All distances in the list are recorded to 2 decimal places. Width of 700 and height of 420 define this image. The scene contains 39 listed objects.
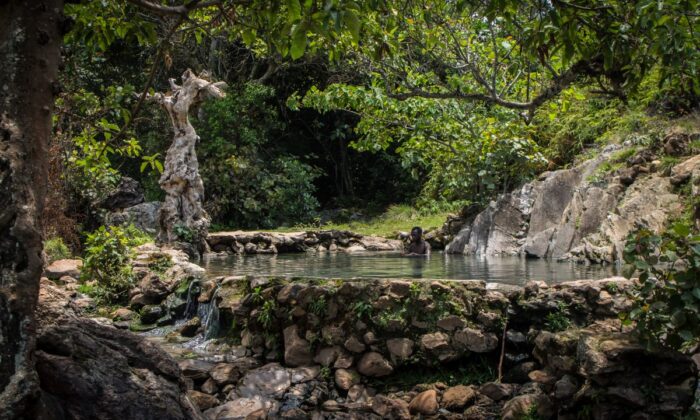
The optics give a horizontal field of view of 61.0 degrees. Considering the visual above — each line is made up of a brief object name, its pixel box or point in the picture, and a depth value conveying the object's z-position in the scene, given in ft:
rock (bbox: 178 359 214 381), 19.38
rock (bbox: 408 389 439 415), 17.01
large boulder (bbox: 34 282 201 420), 10.88
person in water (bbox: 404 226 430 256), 38.11
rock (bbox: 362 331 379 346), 19.86
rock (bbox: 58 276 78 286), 29.10
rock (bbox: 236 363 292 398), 18.78
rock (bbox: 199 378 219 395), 18.89
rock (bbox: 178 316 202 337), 24.21
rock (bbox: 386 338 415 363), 19.22
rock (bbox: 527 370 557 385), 16.96
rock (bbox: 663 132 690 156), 31.71
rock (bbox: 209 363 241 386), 19.25
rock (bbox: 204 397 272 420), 16.98
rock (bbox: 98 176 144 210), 50.72
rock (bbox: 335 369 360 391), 19.04
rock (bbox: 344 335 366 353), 19.89
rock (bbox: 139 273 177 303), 27.71
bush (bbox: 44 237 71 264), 35.08
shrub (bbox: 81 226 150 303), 28.32
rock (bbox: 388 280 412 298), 20.15
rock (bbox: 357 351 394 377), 19.16
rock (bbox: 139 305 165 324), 26.35
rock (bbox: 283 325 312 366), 20.47
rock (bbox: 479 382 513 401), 17.22
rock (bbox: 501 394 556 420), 15.72
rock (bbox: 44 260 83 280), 30.30
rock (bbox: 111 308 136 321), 26.37
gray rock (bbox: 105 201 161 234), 49.34
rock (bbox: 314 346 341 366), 20.10
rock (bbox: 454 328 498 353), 18.78
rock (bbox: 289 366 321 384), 19.45
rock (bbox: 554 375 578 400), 15.60
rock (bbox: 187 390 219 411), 17.78
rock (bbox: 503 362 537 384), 17.92
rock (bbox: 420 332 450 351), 18.89
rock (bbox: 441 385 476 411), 17.15
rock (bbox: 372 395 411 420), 17.07
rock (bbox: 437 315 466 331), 19.27
